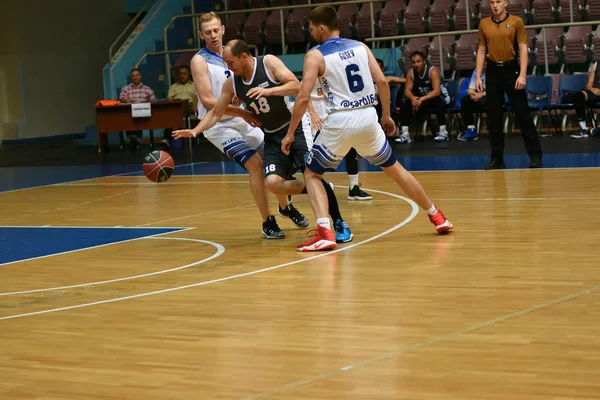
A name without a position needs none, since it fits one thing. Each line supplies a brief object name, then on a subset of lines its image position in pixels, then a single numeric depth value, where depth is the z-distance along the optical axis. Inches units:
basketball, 341.1
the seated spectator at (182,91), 747.4
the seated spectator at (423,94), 650.8
